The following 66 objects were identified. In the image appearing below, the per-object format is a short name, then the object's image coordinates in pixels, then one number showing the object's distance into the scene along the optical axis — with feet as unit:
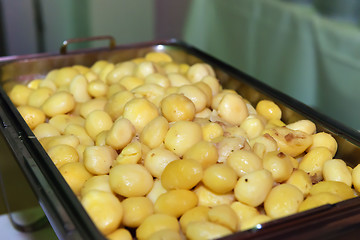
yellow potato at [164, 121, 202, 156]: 2.28
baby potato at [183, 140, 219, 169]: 2.11
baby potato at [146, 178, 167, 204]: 2.06
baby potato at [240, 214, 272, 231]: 1.78
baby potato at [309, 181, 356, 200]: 1.99
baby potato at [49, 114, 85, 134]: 2.79
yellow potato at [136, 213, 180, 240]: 1.80
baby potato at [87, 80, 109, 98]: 3.12
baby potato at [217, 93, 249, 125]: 2.67
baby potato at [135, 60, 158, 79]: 3.28
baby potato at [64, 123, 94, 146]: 2.63
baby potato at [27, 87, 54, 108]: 3.04
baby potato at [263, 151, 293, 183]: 2.10
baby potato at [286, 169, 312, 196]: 2.07
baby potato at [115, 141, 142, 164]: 2.19
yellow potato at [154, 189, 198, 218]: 1.94
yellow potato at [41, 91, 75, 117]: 2.91
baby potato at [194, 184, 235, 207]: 2.00
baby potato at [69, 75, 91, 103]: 3.12
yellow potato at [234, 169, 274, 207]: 1.94
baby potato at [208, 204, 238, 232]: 1.74
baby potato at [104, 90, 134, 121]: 2.76
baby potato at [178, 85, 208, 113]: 2.76
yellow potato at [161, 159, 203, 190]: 2.00
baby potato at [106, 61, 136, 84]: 3.30
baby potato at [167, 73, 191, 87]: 3.15
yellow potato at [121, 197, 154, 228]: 1.92
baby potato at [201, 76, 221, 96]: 3.06
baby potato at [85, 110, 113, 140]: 2.64
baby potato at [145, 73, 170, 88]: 3.10
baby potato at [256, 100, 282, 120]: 2.74
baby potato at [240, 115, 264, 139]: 2.55
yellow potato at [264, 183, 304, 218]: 1.89
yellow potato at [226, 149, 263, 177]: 2.07
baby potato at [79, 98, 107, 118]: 2.90
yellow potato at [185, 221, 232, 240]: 1.66
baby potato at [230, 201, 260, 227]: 1.90
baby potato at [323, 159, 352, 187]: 2.14
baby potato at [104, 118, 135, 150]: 2.34
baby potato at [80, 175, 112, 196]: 2.06
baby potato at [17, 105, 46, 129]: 2.77
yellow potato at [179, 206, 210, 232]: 1.85
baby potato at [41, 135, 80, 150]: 2.48
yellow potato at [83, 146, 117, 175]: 2.21
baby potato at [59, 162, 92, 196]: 2.16
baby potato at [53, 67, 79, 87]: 3.29
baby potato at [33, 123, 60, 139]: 2.65
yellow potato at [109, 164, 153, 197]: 2.02
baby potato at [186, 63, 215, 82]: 3.22
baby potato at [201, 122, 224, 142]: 2.41
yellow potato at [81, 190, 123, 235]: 1.80
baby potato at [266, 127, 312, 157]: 2.39
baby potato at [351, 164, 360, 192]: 2.13
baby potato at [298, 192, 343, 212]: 1.87
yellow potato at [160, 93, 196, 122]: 2.55
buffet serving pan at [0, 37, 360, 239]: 1.61
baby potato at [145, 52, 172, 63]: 3.67
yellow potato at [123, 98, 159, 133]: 2.52
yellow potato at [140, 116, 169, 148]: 2.37
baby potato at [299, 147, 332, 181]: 2.27
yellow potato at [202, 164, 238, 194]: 1.97
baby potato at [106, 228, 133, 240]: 1.81
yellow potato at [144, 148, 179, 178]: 2.17
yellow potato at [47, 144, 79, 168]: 2.31
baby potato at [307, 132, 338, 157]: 2.35
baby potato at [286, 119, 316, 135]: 2.48
